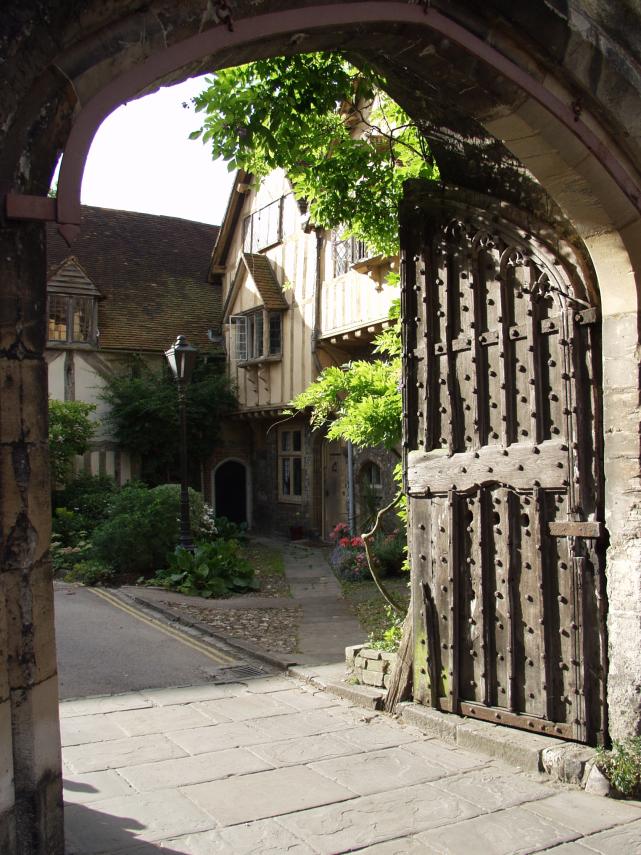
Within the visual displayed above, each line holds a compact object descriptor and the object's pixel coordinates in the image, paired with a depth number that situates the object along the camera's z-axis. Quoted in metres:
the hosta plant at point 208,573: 11.83
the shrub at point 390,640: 6.32
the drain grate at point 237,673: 6.96
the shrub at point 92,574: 12.52
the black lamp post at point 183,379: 12.68
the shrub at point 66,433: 17.42
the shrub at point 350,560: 13.13
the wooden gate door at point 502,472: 4.54
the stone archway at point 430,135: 2.97
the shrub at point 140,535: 13.00
